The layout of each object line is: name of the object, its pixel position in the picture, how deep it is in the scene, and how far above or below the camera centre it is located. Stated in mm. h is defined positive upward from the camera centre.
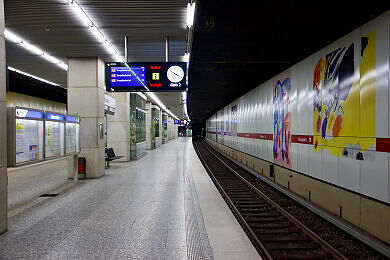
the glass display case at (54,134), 7006 -94
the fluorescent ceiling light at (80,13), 5869 +2618
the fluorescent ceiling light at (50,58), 9866 +2660
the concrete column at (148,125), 26508 +477
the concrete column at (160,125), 34650 +639
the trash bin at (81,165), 9945 -1231
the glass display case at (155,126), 27966 +471
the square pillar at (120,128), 15523 +126
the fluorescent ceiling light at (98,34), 7284 +2630
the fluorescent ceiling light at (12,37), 7538 +2612
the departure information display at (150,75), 8320 +1632
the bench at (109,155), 12743 -1167
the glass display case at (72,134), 8258 -108
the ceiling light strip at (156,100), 21945 +2746
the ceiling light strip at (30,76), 12309 +2694
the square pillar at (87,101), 10125 +1052
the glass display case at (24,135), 5138 -93
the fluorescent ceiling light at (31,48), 8494 +2625
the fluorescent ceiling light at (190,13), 5868 +2573
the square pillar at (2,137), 4570 -100
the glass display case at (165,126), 41281 +585
